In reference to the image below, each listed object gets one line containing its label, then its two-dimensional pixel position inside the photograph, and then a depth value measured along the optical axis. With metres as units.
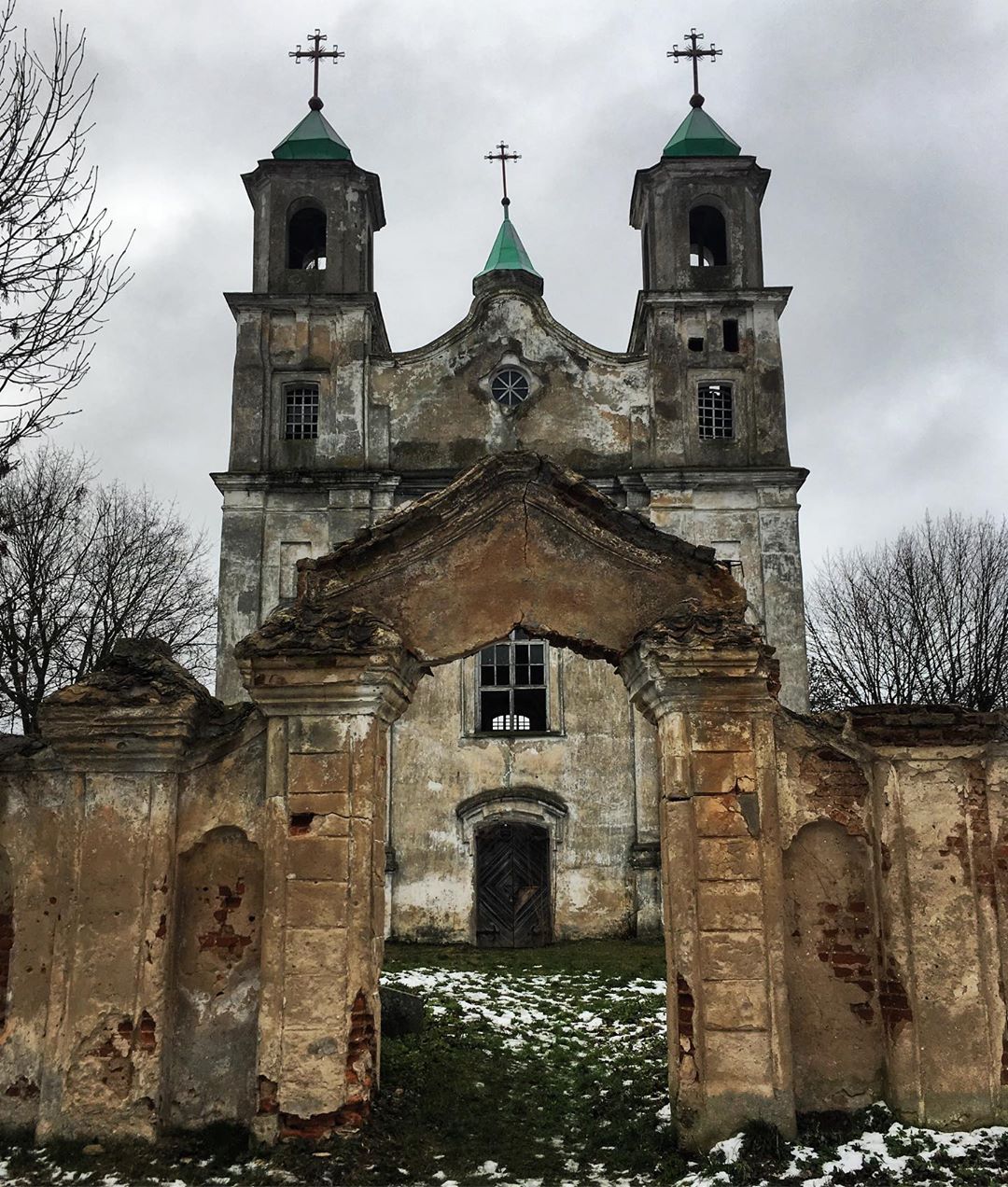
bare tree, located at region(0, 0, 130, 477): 7.50
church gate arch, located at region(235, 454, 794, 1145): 7.70
